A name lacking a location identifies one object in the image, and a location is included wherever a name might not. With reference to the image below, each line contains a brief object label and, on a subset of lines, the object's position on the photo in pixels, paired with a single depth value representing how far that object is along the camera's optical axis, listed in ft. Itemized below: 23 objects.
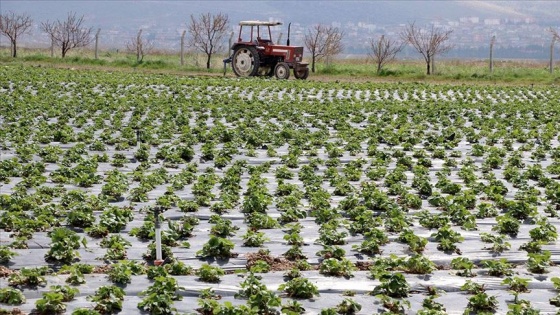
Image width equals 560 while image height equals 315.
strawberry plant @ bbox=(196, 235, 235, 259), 55.11
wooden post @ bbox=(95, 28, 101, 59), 278.34
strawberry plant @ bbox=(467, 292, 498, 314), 45.91
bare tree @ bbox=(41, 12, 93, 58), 290.35
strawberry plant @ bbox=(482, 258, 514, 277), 52.11
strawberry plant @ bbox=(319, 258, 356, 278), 51.60
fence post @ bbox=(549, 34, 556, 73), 252.97
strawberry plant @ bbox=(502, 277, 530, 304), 49.24
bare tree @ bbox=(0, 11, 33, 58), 284.82
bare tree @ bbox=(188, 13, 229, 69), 281.54
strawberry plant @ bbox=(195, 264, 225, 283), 50.29
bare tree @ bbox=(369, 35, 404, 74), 257.94
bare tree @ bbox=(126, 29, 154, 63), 273.29
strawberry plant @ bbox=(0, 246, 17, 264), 52.16
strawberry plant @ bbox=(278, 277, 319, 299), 47.42
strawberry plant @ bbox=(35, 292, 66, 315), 43.70
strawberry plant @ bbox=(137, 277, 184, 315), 44.32
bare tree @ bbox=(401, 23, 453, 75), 256.93
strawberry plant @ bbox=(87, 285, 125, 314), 44.37
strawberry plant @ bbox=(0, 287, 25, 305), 45.06
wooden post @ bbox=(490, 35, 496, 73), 250.16
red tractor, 211.82
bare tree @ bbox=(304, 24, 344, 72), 275.84
